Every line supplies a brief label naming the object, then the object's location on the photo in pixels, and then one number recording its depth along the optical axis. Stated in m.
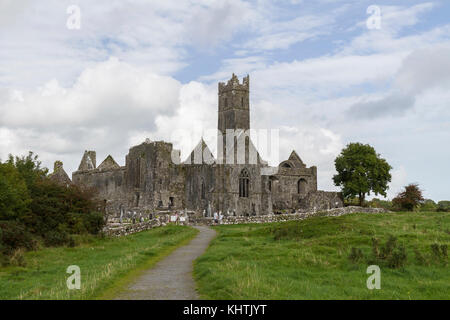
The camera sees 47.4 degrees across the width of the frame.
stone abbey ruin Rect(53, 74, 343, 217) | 64.56
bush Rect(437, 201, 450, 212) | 57.38
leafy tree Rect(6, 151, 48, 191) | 36.35
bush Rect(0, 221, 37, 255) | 25.27
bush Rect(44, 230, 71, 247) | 28.83
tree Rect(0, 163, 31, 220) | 28.52
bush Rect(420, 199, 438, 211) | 65.44
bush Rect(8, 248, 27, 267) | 22.17
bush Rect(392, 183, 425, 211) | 63.47
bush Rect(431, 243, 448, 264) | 19.51
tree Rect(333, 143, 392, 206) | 69.75
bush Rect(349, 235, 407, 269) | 18.62
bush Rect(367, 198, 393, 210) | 76.08
